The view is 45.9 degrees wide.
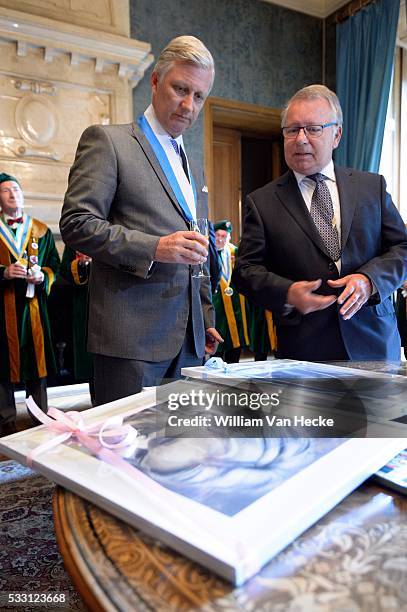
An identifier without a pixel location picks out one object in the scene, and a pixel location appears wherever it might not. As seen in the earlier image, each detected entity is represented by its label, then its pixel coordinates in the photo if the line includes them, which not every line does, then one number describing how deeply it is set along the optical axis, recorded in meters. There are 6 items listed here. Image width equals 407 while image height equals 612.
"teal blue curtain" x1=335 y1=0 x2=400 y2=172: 4.57
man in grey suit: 1.07
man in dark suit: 1.25
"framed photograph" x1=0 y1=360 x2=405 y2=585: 0.35
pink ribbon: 0.51
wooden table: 0.32
